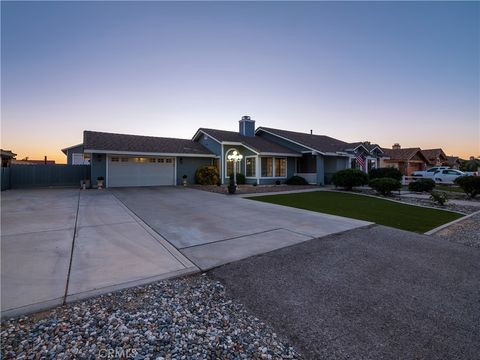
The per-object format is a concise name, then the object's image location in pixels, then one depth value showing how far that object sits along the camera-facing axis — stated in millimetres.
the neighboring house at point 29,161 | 45472
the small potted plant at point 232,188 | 14219
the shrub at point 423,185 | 15703
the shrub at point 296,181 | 20562
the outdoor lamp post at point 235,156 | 16200
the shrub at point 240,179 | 19786
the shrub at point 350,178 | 16625
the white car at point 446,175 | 24812
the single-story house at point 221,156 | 17250
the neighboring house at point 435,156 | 37156
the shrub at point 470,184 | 13141
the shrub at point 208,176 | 19114
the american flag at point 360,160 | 22562
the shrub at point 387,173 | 20859
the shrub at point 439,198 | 10914
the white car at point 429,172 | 26984
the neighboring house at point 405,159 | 32625
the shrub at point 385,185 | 14234
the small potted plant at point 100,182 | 16203
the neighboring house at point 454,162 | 42547
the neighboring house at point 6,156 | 17905
